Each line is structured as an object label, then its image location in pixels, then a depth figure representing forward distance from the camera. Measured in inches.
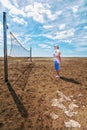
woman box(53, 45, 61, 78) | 192.3
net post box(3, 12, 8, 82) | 169.5
